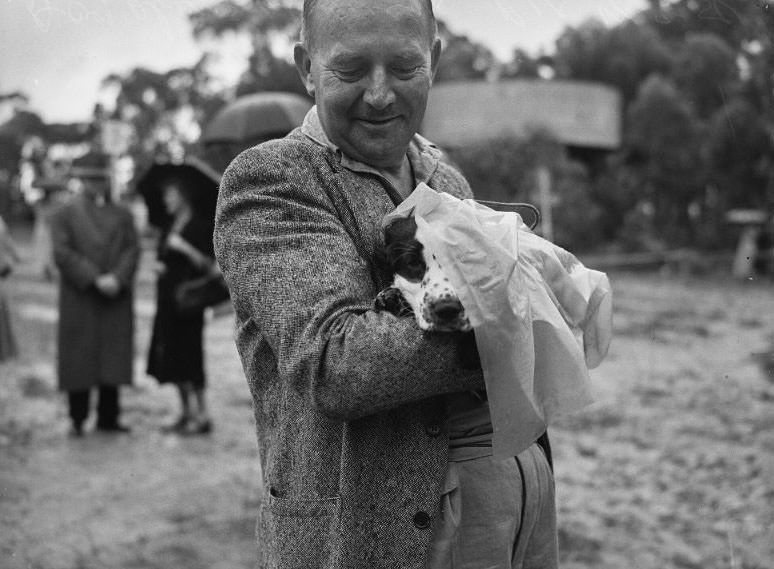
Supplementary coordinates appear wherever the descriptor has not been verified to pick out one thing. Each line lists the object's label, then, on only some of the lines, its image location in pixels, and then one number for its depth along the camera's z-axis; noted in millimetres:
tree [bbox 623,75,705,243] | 27891
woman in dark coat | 6457
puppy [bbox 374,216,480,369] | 1350
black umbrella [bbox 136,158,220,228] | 6406
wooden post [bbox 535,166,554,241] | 22969
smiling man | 1388
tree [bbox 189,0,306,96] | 11297
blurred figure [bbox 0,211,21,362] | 7609
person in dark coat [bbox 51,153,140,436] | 6590
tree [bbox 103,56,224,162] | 15750
